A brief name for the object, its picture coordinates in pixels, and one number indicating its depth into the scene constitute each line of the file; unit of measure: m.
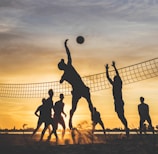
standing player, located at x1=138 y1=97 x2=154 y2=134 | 16.67
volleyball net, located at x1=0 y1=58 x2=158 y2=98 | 20.52
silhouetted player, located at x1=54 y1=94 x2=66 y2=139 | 16.42
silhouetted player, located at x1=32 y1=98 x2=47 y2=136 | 16.40
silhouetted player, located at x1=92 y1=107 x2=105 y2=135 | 18.50
